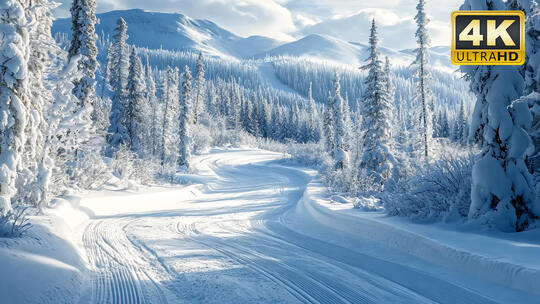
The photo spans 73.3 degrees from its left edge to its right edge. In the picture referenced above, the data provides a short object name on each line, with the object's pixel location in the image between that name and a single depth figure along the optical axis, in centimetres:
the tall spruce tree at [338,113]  4666
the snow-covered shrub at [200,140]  5041
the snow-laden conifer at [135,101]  3488
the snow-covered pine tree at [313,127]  9451
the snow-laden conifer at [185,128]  3563
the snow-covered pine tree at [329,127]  4890
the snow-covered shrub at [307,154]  4425
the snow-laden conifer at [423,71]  2619
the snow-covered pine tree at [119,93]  3297
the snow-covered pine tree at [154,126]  3988
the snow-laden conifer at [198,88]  6303
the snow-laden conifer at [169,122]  3659
